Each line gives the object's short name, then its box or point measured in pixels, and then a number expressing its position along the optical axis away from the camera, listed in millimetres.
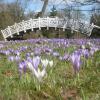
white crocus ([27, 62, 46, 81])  932
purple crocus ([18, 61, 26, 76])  1232
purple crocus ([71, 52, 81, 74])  1035
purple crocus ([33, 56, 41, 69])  984
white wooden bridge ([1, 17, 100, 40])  12347
